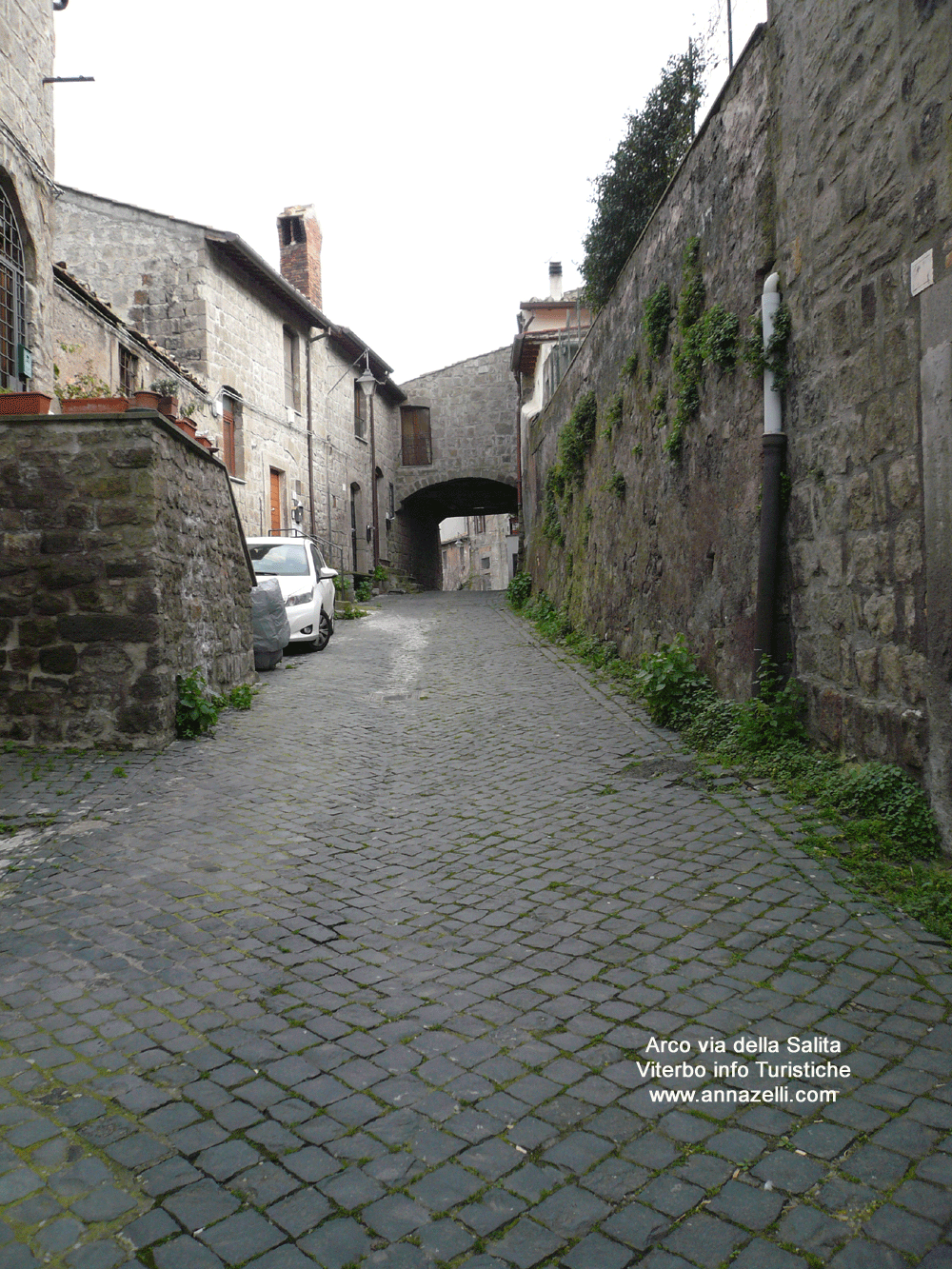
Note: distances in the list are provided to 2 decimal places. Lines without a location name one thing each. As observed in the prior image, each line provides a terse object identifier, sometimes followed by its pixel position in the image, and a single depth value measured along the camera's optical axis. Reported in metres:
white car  12.21
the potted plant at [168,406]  6.81
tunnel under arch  30.30
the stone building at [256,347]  15.74
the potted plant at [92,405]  6.55
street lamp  21.91
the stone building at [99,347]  11.09
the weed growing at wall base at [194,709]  6.78
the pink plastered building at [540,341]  18.19
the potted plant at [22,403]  6.46
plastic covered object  10.46
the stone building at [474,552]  48.53
